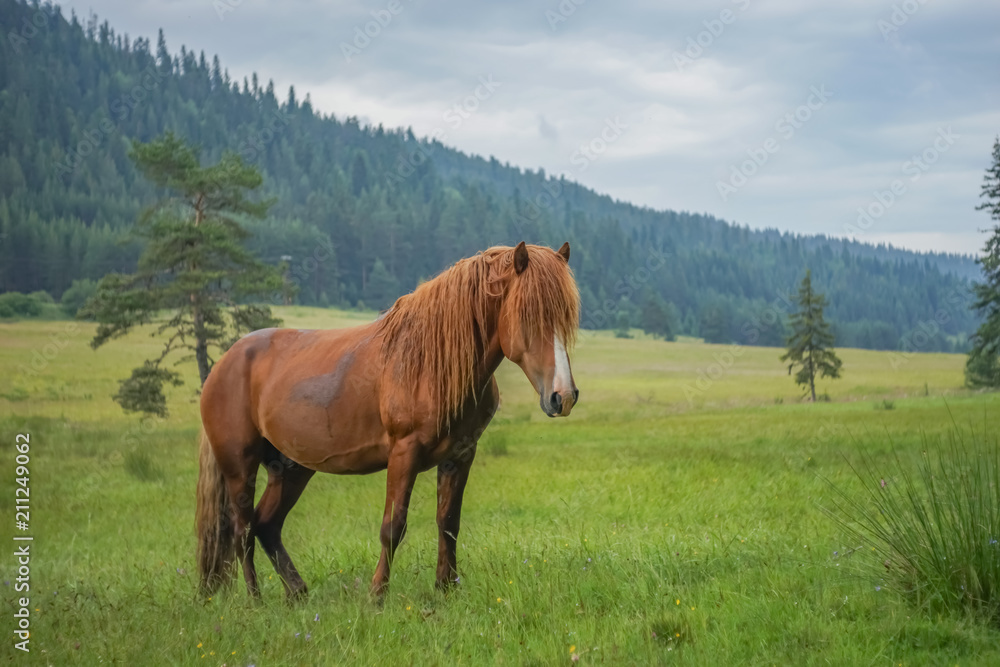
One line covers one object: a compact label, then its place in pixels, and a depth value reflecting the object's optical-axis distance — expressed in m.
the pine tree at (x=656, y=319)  102.06
